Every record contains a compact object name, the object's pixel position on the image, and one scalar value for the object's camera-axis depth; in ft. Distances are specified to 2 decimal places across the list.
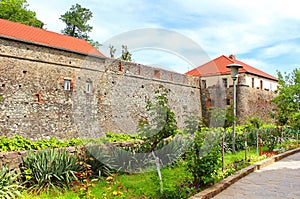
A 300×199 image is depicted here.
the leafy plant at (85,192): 11.94
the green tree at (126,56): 105.87
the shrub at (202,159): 17.04
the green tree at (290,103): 52.22
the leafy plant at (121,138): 25.46
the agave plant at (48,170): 16.88
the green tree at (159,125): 18.35
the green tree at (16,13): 78.89
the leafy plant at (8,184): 14.75
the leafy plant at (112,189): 12.92
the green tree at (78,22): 106.42
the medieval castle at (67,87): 43.98
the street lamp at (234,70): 31.38
